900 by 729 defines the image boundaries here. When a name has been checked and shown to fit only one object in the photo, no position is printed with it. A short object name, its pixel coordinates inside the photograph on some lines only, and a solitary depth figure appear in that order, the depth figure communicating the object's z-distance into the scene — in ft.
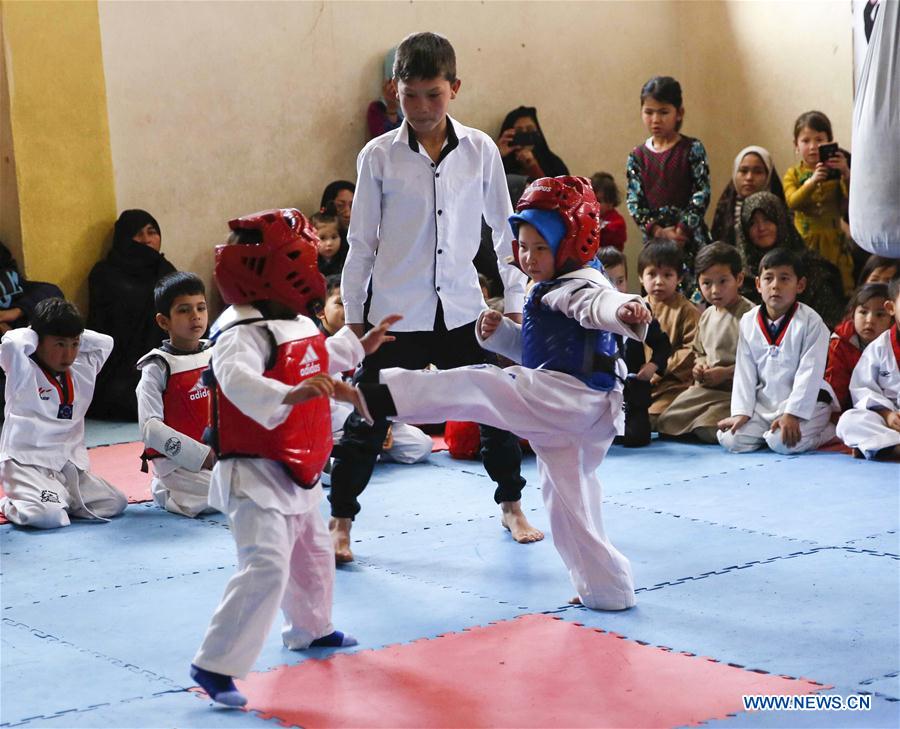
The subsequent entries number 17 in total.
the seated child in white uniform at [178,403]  18.53
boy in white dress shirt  15.70
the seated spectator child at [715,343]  23.29
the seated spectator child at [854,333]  22.33
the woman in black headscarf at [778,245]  26.12
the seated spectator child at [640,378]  22.80
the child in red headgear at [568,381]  12.80
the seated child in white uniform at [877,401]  20.42
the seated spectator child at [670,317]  24.23
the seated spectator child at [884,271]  24.58
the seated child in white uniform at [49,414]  18.43
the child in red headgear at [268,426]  10.72
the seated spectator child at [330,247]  28.36
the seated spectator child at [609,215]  31.42
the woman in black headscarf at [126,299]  27.94
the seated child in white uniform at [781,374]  21.59
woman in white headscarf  28.22
